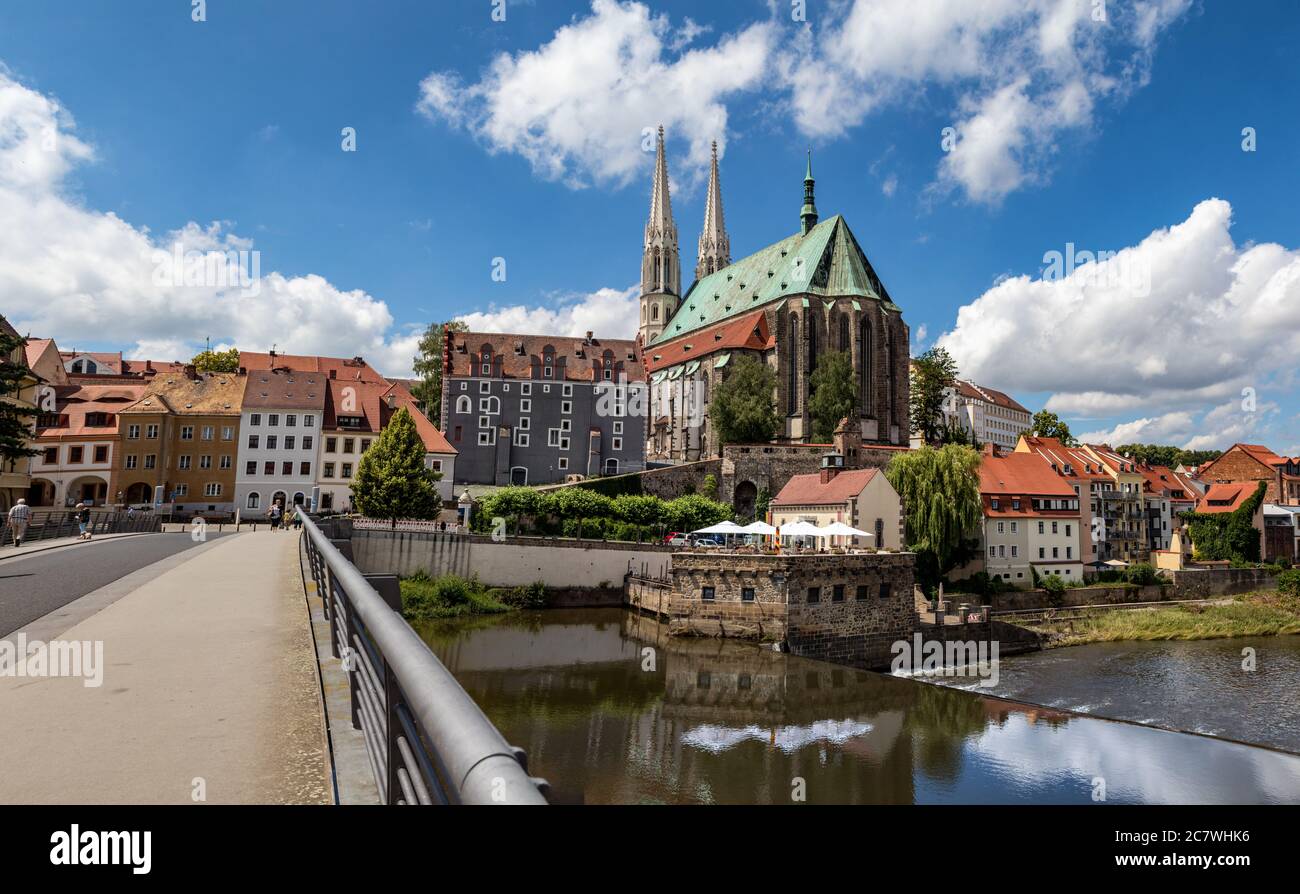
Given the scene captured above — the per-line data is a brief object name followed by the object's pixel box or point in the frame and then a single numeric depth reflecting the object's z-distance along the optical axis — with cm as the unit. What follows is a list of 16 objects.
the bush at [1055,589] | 5112
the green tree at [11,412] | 2978
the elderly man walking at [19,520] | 2372
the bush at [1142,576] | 5691
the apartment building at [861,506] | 4762
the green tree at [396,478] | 4697
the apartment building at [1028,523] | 5303
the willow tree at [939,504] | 4753
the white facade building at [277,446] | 5725
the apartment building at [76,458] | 5450
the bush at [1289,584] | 5797
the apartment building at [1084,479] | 5844
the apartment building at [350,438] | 5900
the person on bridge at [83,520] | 2850
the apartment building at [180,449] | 5500
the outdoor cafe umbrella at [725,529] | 4119
